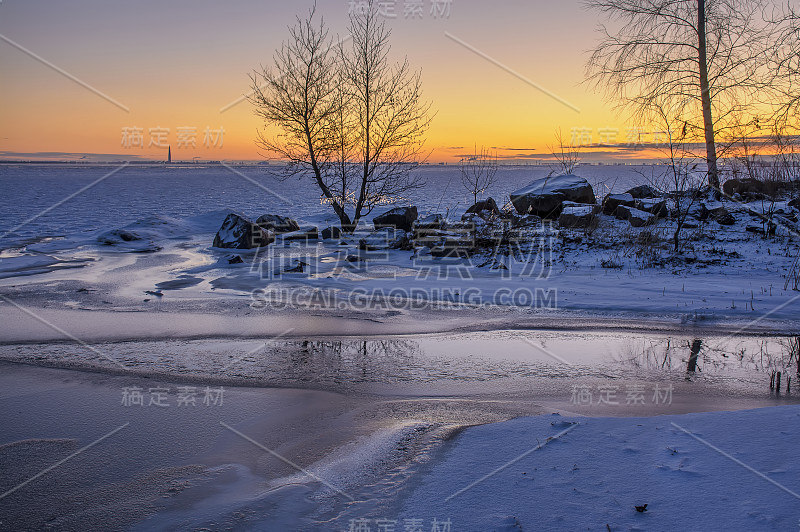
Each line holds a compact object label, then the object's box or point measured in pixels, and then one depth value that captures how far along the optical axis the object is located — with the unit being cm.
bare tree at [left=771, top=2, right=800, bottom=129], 951
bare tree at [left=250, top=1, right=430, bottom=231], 1527
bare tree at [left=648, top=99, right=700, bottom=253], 1079
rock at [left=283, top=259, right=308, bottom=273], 1116
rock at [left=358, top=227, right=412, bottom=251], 1383
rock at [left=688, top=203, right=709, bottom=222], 1263
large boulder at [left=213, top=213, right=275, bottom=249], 1455
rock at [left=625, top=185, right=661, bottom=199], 1659
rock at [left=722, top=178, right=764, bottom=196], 1416
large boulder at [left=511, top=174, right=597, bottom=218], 1491
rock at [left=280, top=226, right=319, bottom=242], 1644
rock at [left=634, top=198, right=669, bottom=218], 1266
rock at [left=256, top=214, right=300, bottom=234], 1755
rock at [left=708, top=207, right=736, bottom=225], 1215
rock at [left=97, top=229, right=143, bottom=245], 1537
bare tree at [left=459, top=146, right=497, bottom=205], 1394
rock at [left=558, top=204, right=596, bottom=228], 1291
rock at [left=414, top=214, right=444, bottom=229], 1427
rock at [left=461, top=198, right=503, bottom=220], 1761
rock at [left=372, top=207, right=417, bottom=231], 1648
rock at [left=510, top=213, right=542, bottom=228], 1355
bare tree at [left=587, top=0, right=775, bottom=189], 1452
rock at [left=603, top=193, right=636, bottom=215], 1404
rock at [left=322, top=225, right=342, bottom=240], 1673
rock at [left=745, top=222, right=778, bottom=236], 1119
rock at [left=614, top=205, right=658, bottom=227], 1233
